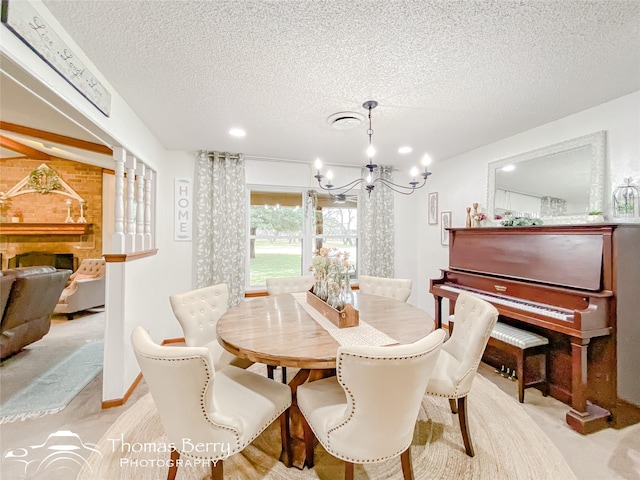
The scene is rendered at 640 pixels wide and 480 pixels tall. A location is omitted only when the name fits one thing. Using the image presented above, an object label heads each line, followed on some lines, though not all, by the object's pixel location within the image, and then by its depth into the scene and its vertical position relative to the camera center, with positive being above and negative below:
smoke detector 2.45 +1.07
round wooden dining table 1.37 -0.56
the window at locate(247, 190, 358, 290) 4.13 +0.12
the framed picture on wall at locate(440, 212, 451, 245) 3.92 +0.21
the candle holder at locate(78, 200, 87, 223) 5.37 +0.46
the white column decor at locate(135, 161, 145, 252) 2.73 +0.32
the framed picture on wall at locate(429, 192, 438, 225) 4.16 +0.48
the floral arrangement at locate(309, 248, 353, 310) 1.97 -0.27
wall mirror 2.37 +0.58
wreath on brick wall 5.23 +1.05
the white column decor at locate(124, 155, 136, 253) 2.42 +0.24
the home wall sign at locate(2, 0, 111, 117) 1.15 +0.91
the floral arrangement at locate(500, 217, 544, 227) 2.68 +0.19
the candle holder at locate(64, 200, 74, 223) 5.31 +0.41
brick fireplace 5.29 +0.34
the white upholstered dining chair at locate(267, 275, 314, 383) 3.10 -0.52
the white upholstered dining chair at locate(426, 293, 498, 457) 1.64 -0.78
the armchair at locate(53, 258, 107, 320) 4.36 -0.87
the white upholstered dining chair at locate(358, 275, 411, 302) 2.92 -0.52
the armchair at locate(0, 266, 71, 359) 2.80 -0.73
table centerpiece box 1.76 -0.50
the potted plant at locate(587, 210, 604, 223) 2.24 +0.20
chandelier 2.32 +0.83
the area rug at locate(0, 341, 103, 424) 2.12 -1.33
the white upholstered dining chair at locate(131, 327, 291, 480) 1.16 -0.81
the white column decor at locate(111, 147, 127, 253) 2.24 +0.29
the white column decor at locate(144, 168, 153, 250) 2.95 +0.30
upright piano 1.94 -0.51
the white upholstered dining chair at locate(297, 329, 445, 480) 1.09 -0.69
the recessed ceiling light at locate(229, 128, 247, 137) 2.90 +1.12
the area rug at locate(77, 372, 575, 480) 1.58 -1.33
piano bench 2.24 -0.90
